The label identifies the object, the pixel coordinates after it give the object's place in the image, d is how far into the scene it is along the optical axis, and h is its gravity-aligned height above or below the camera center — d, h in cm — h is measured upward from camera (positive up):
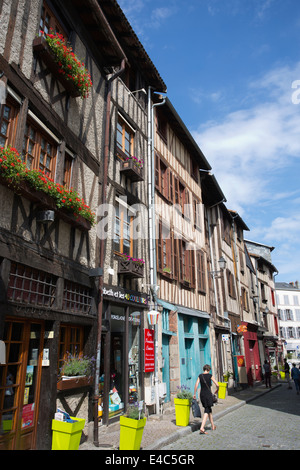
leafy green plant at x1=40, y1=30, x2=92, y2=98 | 609 +492
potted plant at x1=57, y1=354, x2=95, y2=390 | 587 -24
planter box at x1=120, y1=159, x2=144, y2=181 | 911 +454
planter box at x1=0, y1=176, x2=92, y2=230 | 490 +227
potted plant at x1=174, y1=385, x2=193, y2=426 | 768 -105
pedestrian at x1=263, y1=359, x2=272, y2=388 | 1843 -69
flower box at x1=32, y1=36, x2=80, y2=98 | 579 +472
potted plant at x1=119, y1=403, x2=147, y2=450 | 526 -102
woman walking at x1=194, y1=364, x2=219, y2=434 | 730 -74
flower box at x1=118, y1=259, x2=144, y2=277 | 833 +199
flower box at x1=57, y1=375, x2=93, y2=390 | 574 -38
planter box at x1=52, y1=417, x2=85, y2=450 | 479 -97
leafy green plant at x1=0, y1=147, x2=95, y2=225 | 461 +244
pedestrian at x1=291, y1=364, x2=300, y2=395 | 1564 -80
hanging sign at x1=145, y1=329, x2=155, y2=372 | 915 +13
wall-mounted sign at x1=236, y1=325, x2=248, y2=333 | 1826 +133
